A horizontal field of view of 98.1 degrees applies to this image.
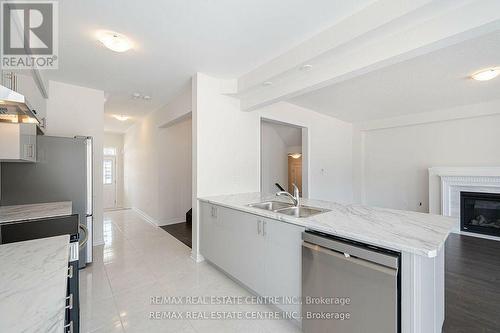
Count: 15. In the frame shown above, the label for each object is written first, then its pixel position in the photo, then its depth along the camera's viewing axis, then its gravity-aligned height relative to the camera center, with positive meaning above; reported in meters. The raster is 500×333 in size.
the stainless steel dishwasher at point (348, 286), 1.17 -0.73
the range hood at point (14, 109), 1.11 +0.37
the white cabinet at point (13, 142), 1.86 +0.22
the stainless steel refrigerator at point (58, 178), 2.54 -0.14
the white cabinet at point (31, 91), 2.13 +0.83
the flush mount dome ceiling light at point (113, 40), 2.13 +1.28
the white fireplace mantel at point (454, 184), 4.06 -0.37
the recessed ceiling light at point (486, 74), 2.70 +1.17
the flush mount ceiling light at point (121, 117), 5.26 +1.22
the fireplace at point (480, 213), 4.09 -0.92
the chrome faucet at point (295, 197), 2.30 -0.33
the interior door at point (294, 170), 5.86 -0.12
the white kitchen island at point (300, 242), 1.12 -0.60
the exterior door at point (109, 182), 7.17 -0.52
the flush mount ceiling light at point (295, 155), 5.80 +0.30
